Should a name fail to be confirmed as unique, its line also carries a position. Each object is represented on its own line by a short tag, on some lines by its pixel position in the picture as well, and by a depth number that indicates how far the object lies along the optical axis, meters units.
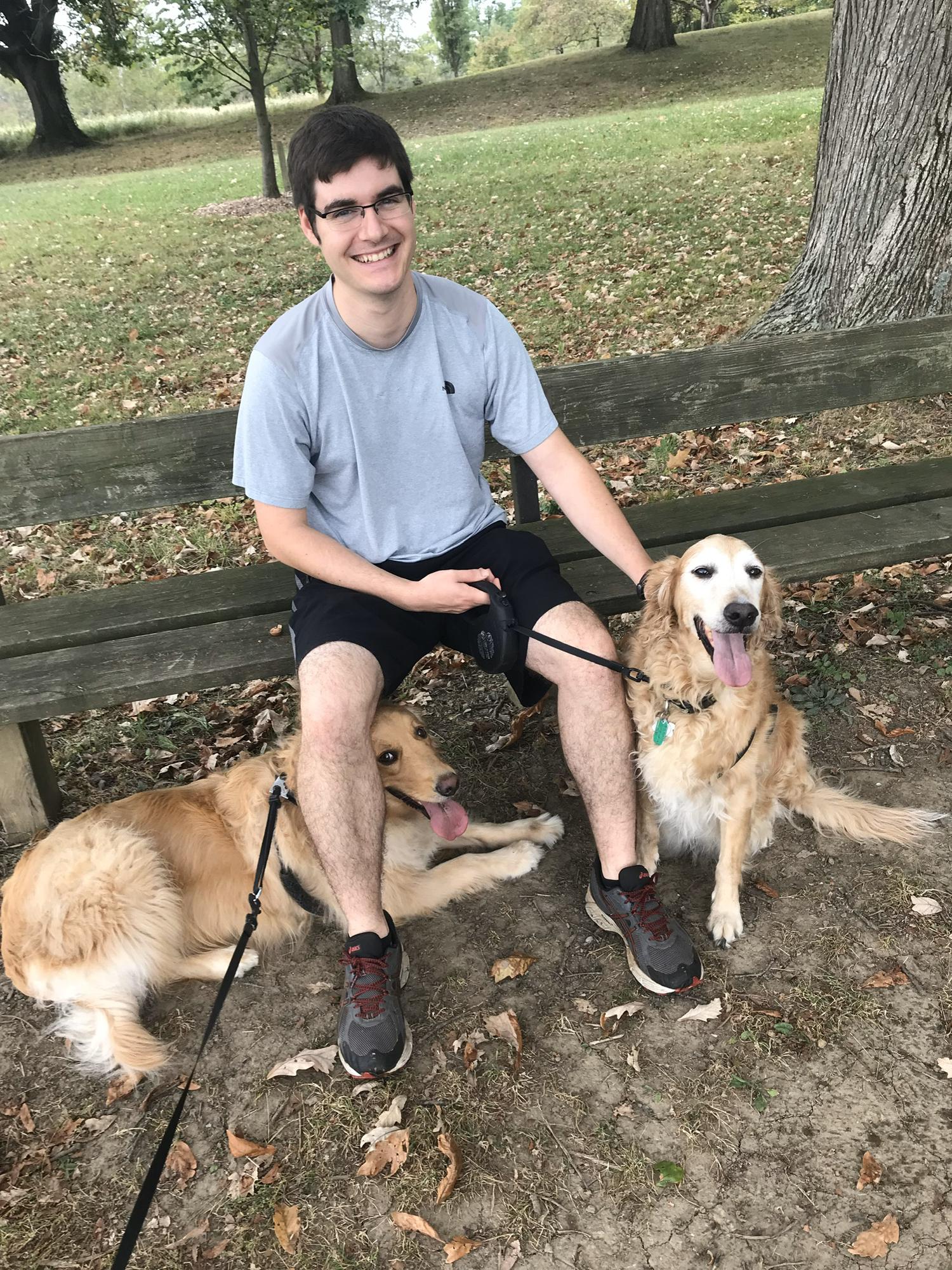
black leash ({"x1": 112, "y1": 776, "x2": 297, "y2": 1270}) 1.55
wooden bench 3.02
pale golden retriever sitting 2.55
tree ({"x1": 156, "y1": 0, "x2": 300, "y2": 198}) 13.95
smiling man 2.51
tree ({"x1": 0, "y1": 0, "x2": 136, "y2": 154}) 28.91
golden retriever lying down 2.59
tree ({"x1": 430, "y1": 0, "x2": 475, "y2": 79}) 50.88
